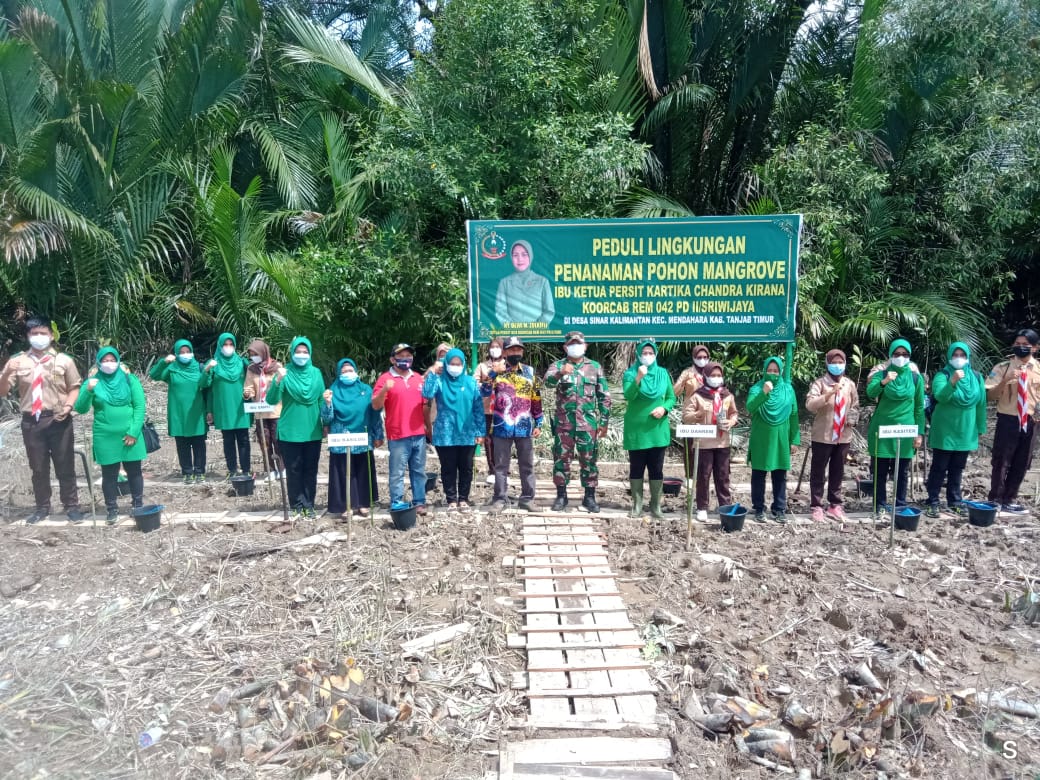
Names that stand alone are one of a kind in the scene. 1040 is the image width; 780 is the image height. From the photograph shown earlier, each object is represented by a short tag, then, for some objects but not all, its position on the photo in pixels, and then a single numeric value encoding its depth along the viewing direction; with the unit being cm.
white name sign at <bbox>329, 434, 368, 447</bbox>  654
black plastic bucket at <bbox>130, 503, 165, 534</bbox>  682
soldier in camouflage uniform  717
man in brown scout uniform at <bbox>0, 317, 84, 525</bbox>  702
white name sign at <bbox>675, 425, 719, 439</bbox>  657
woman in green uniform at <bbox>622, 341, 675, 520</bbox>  711
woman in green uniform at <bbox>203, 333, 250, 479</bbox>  857
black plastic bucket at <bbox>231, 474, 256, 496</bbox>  806
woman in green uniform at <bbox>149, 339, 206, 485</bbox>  853
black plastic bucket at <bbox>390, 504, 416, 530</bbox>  677
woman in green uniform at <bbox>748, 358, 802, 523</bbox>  710
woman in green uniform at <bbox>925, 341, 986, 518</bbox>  728
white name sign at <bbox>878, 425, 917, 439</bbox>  665
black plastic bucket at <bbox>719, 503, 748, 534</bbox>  687
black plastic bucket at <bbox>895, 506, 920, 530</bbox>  689
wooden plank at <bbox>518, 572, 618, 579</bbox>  580
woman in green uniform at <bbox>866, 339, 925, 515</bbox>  720
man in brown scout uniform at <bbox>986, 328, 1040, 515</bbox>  732
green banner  864
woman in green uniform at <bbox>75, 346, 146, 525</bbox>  700
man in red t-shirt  709
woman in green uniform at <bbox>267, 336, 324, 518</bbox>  706
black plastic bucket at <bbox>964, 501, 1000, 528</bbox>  697
